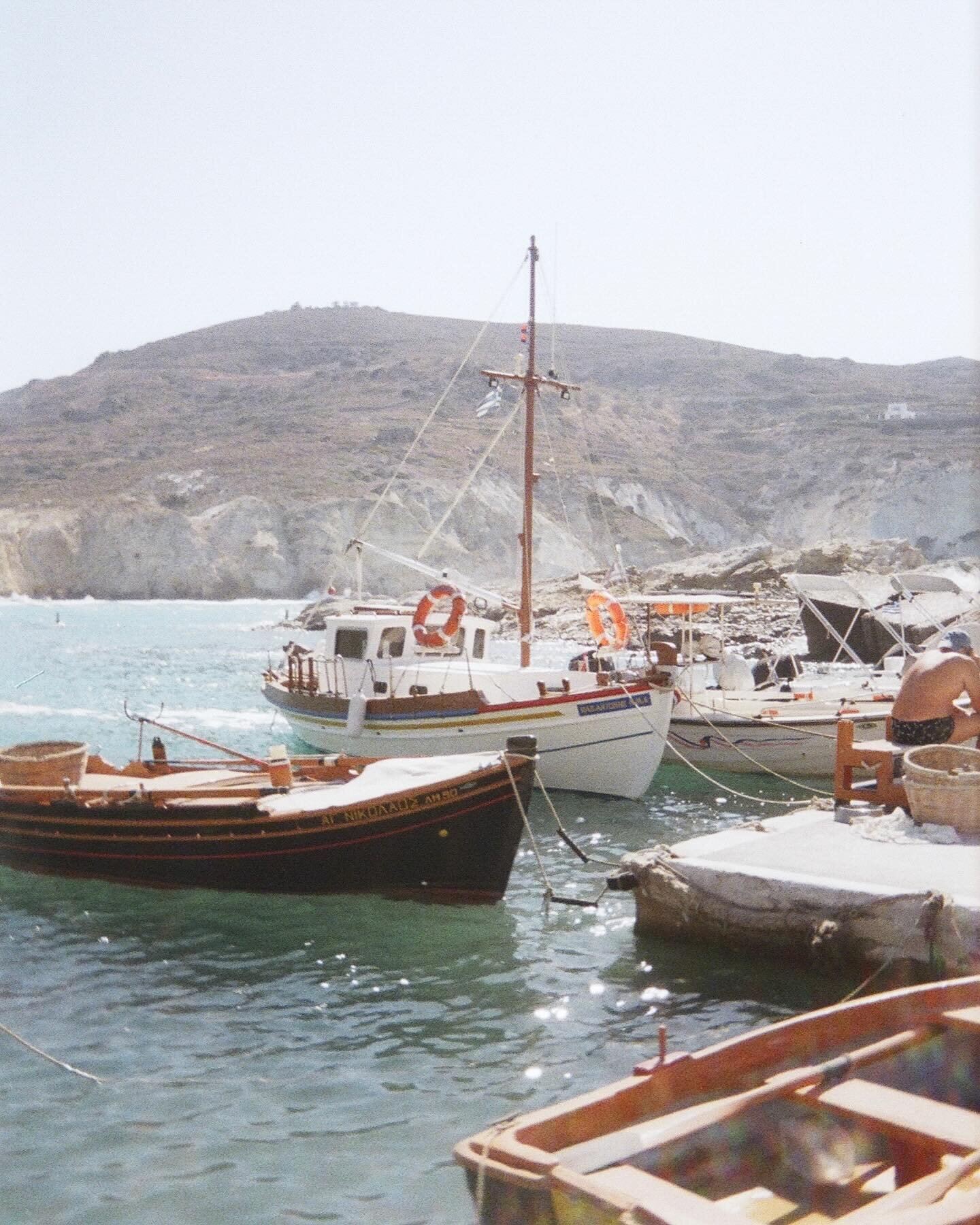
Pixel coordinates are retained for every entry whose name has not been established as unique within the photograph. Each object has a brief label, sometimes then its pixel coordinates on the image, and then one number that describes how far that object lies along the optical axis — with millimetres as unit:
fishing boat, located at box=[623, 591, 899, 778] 19547
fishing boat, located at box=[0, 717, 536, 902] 11766
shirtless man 11430
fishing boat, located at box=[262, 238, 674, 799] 18047
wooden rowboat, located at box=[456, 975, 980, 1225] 4273
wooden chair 11328
